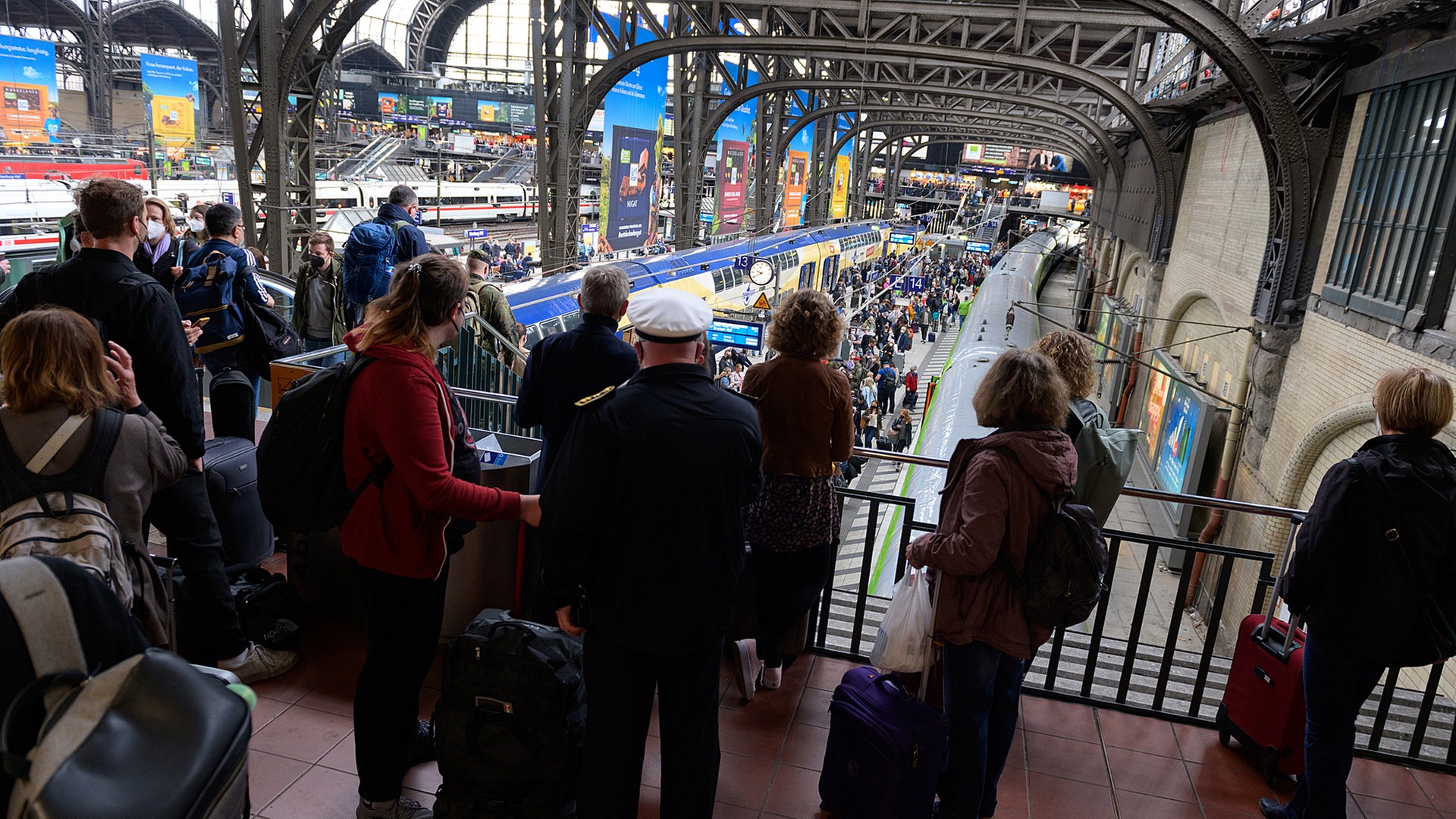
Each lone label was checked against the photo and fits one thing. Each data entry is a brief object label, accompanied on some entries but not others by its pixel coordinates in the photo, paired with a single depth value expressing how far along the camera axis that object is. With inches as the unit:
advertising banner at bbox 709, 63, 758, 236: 835.4
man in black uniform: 80.9
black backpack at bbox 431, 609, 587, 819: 90.6
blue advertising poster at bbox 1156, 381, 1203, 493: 417.4
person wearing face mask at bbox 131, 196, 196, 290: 172.6
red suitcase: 120.8
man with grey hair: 120.3
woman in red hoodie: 88.8
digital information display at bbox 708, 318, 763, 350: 465.4
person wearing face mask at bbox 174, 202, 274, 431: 153.4
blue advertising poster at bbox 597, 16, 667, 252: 570.3
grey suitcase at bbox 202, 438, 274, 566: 134.6
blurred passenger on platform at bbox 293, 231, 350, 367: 217.5
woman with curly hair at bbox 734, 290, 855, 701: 117.1
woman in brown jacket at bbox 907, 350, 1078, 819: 94.7
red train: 650.8
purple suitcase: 101.0
